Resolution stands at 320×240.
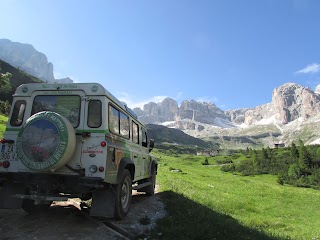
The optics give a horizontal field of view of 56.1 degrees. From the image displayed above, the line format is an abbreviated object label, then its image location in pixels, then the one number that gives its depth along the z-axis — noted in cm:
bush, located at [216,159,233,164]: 16688
